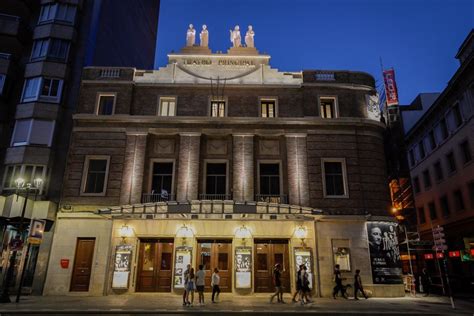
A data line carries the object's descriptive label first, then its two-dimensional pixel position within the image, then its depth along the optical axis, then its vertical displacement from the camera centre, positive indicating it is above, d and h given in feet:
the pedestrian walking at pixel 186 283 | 47.98 -2.66
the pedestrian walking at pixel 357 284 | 57.31 -2.99
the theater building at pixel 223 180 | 61.67 +16.76
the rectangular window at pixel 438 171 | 101.78 +28.74
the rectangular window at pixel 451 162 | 93.51 +28.87
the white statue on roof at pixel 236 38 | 80.61 +53.66
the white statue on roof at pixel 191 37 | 80.64 +53.66
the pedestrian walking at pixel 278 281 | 51.72 -2.32
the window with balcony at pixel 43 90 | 71.72 +36.57
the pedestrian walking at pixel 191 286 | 48.67 -3.01
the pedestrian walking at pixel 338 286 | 57.93 -3.37
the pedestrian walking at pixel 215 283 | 52.16 -2.72
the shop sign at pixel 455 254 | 82.84 +3.13
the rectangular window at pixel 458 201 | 89.35 +17.38
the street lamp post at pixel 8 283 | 49.60 -2.80
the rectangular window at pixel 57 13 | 77.87 +57.20
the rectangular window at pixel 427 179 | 109.29 +28.24
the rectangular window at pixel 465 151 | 84.58 +28.80
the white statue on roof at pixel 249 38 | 80.19 +53.22
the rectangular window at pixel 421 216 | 112.16 +16.66
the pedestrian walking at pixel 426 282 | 66.13 -3.01
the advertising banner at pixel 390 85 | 90.17 +48.13
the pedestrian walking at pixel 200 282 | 49.90 -2.50
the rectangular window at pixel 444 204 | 97.48 +17.81
